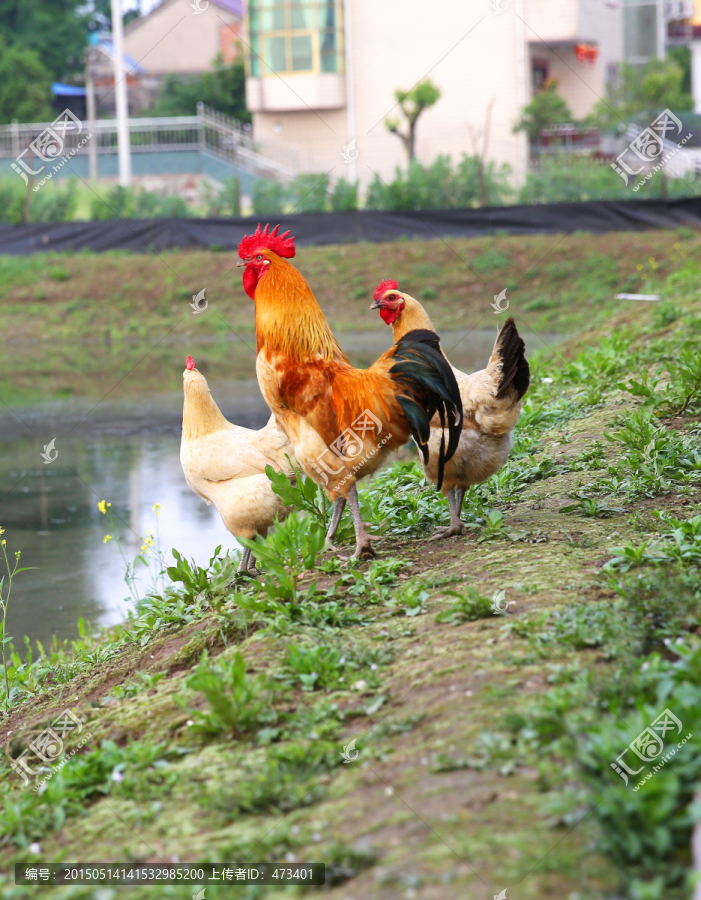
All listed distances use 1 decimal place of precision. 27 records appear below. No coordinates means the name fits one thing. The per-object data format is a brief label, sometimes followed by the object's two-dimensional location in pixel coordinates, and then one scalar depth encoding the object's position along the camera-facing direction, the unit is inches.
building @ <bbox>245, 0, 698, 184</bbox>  1266.0
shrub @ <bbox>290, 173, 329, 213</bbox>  980.6
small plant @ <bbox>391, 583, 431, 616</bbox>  156.0
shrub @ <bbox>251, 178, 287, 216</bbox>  987.3
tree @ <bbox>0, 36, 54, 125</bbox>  1620.3
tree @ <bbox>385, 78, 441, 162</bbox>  1171.3
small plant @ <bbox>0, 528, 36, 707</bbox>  187.6
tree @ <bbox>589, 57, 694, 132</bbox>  1185.4
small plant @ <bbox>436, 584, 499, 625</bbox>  145.6
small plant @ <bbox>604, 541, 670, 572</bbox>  154.1
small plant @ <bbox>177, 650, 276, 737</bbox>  125.1
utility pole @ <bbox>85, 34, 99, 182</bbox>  1240.3
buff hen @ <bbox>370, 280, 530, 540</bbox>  187.6
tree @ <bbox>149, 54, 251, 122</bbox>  1660.9
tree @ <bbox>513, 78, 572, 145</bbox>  1210.6
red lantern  1330.0
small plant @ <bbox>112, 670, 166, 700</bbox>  154.0
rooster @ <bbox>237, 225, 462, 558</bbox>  186.2
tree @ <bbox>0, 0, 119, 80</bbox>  1795.0
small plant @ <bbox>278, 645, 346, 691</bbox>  135.0
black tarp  874.8
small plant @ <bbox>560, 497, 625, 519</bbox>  198.4
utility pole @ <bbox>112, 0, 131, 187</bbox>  988.1
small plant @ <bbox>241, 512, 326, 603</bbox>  161.0
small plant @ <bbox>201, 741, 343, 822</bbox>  111.0
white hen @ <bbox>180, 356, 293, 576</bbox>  205.5
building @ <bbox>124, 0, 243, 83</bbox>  2011.6
